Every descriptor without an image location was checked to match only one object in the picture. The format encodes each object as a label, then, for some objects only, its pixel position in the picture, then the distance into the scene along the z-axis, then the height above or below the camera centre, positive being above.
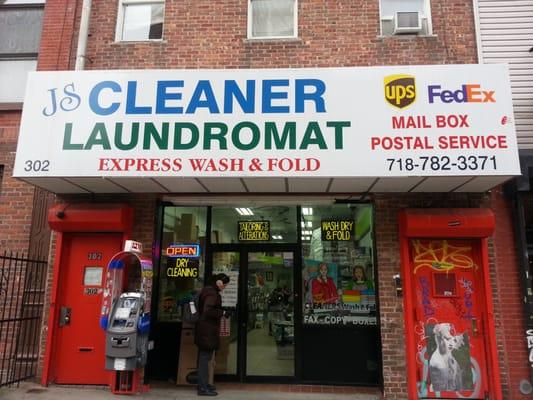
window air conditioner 7.72 +4.68
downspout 7.83 +4.52
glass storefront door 7.50 -0.24
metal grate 7.08 -0.28
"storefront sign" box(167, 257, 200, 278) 7.74 +0.51
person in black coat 6.73 -0.50
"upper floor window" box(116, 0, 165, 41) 8.27 +5.00
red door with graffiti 6.64 -0.22
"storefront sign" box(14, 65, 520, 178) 6.00 +2.36
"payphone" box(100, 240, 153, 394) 6.30 -0.29
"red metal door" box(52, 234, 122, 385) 7.11 -0.17
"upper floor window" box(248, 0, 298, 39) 8.15 +4.98
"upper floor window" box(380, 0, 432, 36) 7.73 +4.80
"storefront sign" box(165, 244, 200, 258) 7.77 +0.81
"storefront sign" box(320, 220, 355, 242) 7.64 +1.18
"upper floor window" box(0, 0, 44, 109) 8.26 +4.61
